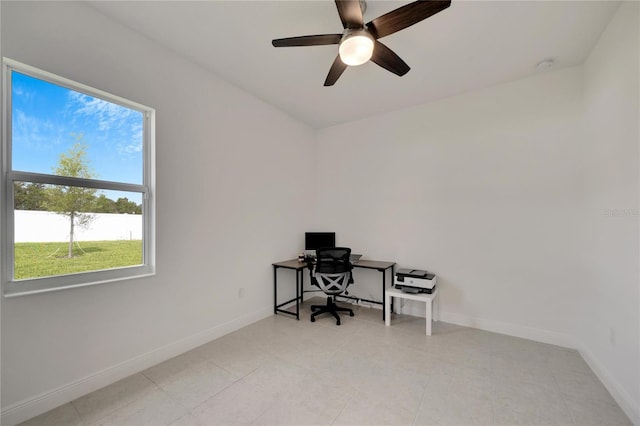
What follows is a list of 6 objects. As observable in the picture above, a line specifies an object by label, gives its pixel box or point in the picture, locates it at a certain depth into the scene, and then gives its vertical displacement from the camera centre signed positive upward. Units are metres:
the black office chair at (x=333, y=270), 3.43 -0.75
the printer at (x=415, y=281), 3.24 -0.87
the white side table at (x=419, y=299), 3.12 -1.09
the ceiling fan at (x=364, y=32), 1.63 +1.29
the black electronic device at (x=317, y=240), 4.29 -0.44
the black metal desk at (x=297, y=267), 3.57 -0.74
